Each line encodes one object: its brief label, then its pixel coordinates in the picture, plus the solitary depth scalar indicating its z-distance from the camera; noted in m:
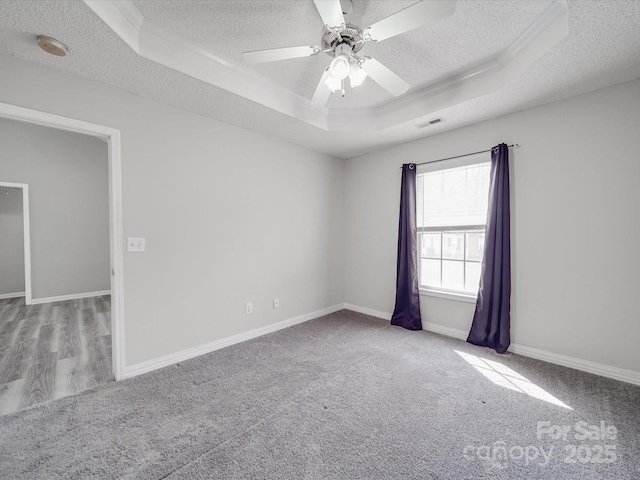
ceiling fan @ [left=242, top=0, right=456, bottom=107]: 1.30
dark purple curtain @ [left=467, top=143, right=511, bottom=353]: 2.73
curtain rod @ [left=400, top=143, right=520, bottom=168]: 2.73
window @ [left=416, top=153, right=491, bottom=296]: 3.07
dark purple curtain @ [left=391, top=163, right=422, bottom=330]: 3.48
